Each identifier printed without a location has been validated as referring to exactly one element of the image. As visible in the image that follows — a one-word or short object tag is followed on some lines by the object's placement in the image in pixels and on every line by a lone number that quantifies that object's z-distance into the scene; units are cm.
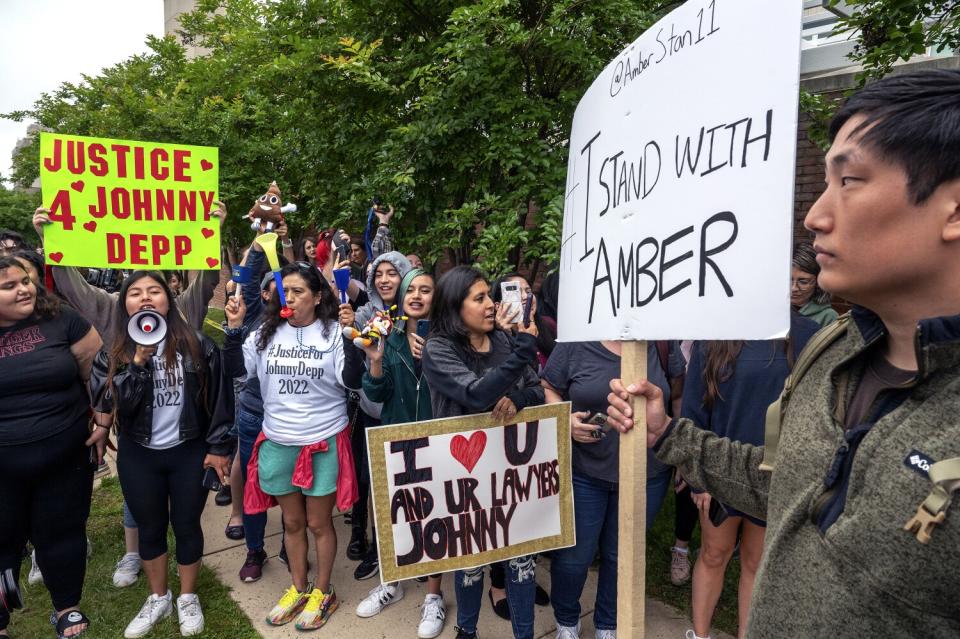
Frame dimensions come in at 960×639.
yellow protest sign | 343
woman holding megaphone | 300
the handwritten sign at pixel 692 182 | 114
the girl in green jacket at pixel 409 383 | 311
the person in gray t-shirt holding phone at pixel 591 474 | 268
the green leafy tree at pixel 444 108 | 388
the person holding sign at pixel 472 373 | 260
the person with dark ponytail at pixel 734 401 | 255
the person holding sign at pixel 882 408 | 83
